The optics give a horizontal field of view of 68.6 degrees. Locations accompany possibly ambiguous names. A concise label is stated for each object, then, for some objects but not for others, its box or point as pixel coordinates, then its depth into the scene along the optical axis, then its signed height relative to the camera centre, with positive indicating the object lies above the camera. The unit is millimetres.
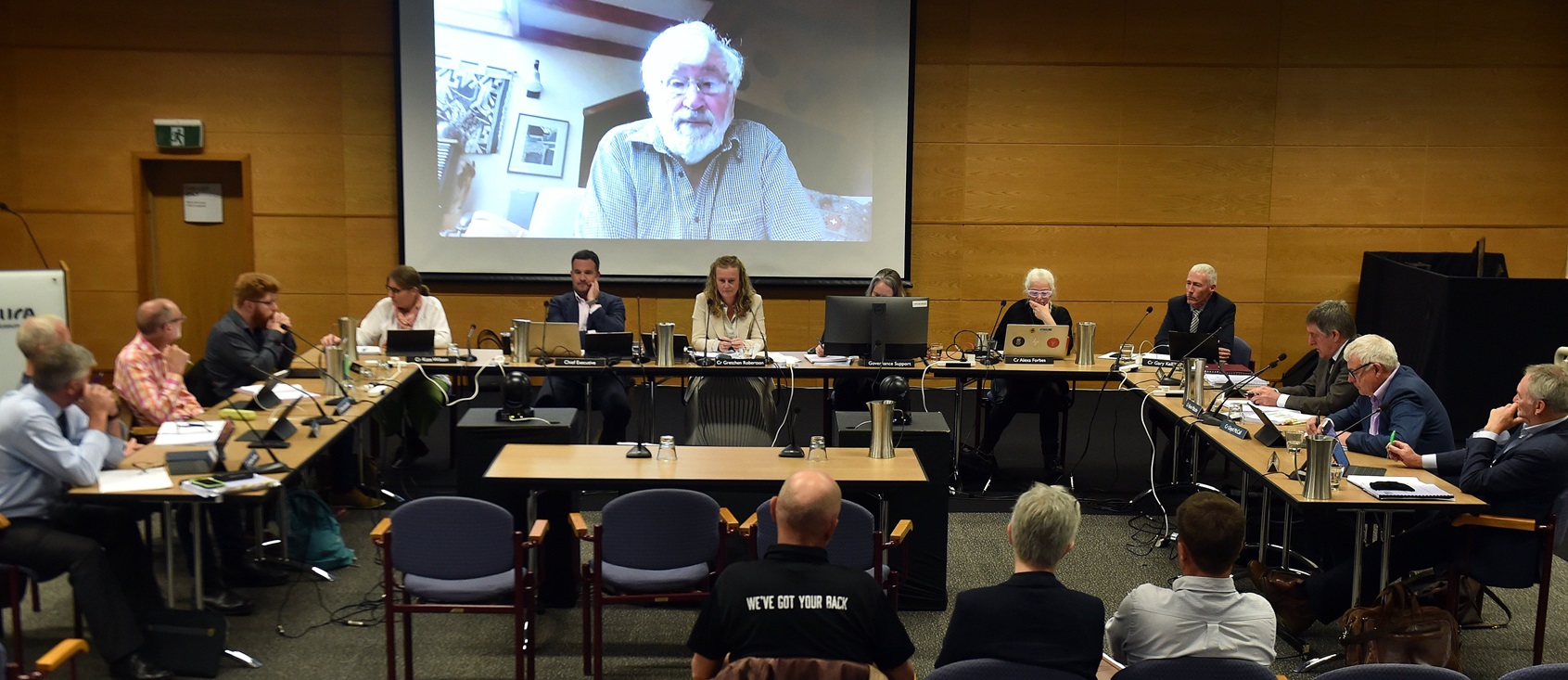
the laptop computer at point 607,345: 5840 -501
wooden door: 8234 -25
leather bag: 3473 -1134
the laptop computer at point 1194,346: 5836 -453
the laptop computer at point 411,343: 5988 -521
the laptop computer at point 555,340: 5840 -477
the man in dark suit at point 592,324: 6086 -427
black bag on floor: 3584 -1258
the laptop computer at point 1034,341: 6066 -461
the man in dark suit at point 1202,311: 6395 -305
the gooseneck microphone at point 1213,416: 4777 -665
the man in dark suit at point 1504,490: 3613 -722
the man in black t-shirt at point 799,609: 2445 -767
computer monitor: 5926 -375
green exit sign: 7996 +748
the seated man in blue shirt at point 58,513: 3426 -846
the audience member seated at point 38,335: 4133 -355
